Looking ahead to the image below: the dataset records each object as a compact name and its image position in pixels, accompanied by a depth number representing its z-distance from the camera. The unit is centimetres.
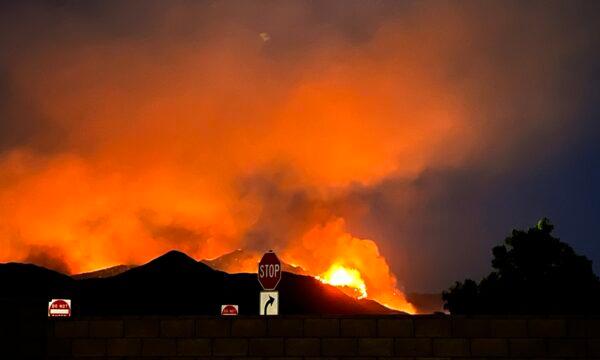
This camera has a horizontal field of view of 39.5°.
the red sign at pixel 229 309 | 3352
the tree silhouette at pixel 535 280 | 5084
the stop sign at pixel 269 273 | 2238
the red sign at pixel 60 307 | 3638
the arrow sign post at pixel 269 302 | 2036
